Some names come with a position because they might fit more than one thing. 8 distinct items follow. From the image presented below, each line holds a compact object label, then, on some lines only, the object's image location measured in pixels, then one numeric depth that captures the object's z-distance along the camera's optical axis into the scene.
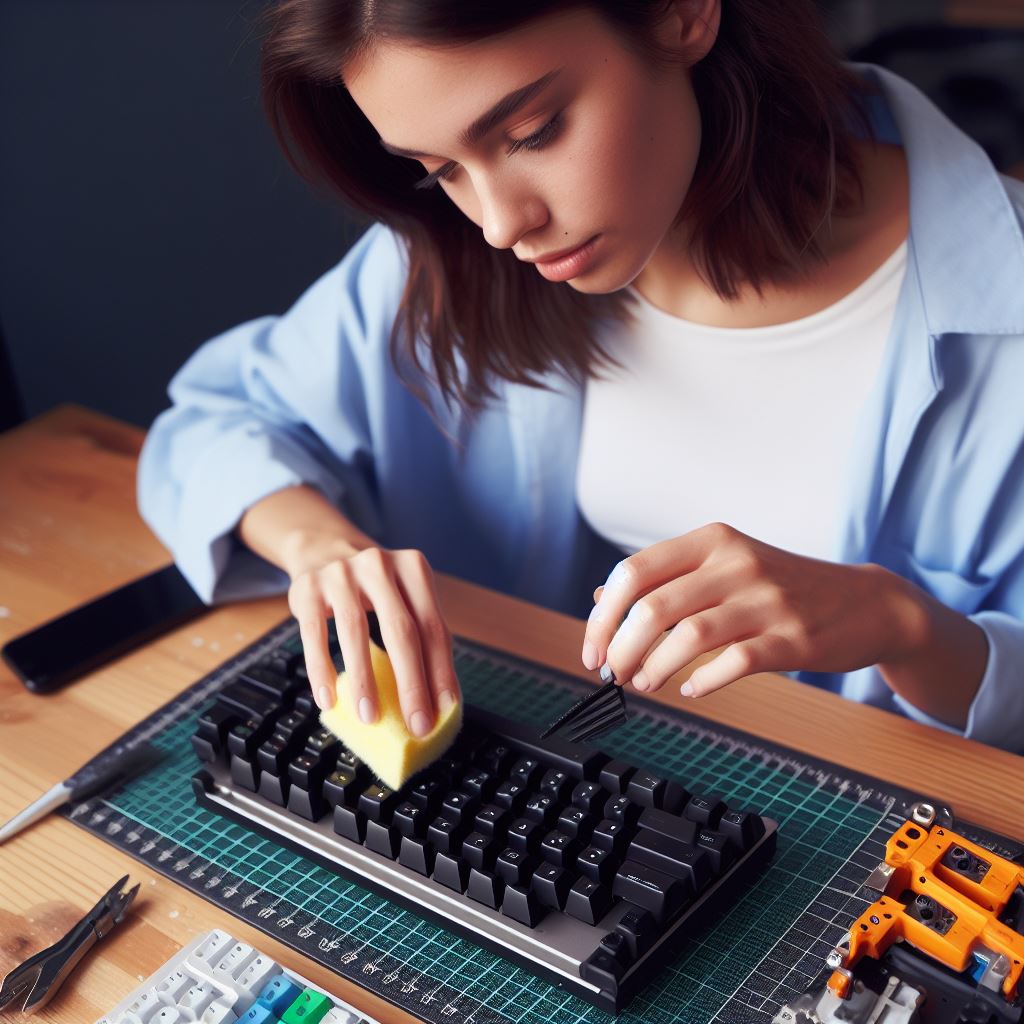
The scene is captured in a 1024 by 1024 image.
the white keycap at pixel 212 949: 0.69
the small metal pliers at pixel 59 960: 0.70
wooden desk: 0.75
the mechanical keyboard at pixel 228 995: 0.66
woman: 0.79
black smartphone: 1.02
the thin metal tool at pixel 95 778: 0.85
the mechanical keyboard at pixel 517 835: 0.69
